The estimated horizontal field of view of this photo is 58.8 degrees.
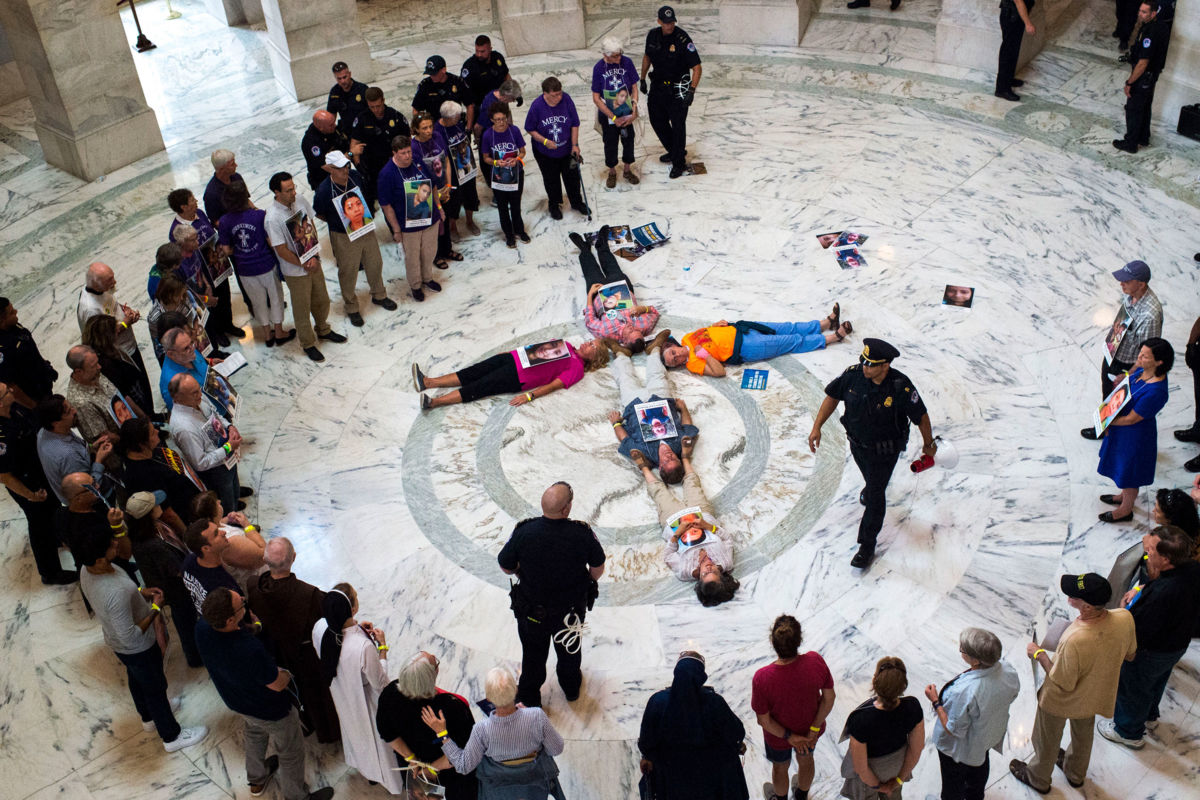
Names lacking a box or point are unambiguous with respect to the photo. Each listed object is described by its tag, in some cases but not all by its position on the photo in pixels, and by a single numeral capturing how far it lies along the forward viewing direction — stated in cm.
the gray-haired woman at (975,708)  466
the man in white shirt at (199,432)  660
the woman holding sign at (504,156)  962
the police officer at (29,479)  641
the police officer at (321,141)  942
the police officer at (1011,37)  1131
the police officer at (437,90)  1018
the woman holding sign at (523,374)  827
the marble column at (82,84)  1064
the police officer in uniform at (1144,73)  1009
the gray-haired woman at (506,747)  458
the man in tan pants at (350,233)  862
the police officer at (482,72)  1058
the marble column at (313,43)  1264
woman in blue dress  626
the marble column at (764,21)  1352
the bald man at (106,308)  747
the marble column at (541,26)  1376
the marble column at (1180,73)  1060
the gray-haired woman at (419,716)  463
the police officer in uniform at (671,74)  1055
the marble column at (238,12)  1516
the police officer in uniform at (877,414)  615
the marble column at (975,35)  1233
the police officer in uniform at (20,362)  700
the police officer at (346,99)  993
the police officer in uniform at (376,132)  989
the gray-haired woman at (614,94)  1039
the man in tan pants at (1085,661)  484
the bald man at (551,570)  545
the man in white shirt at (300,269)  827
